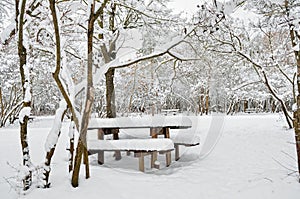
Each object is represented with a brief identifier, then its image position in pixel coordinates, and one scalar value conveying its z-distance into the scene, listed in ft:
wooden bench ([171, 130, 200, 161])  17.88
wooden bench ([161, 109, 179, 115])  50.47
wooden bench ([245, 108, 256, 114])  86.27
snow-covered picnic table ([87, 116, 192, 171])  14.99
